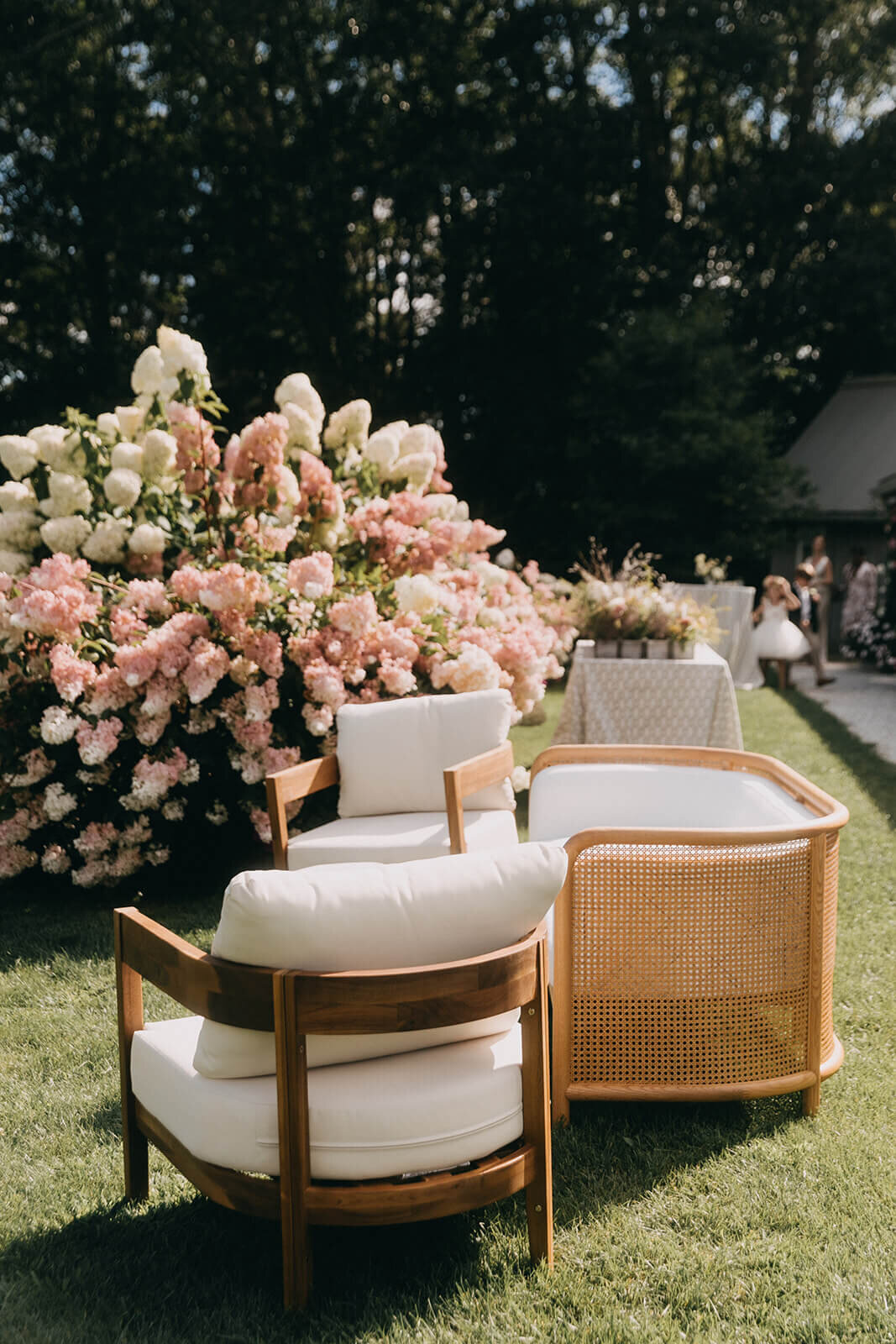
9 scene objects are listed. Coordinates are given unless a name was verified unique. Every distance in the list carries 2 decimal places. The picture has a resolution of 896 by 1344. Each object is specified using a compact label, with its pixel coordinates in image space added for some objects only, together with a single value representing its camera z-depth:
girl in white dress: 12.98
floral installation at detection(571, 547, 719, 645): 7.33
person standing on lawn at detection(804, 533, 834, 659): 15.12
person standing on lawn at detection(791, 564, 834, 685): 13.69
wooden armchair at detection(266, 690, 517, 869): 4.34
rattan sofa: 2.85
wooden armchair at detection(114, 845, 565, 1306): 2.05
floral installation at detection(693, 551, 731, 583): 11.69
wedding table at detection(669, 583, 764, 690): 12.91
